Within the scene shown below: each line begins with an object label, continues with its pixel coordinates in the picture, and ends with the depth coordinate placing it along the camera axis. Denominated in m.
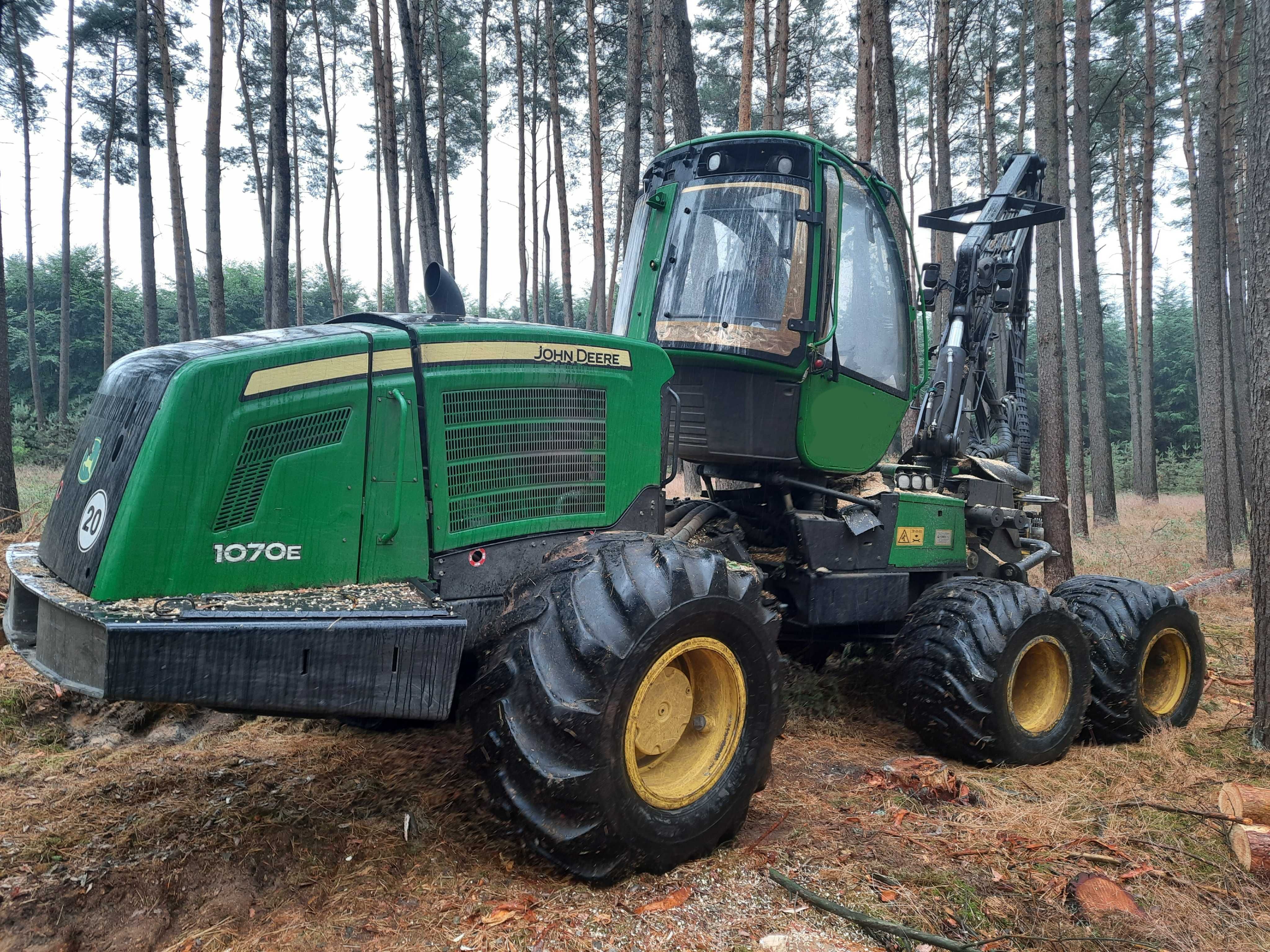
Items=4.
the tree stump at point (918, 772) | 3.89
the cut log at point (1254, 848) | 3.26
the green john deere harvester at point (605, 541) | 2.67
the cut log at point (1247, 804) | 3.52
